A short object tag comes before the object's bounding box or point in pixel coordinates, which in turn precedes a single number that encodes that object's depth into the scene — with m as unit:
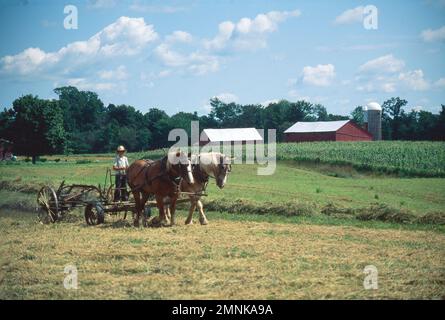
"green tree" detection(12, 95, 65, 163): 64.56
